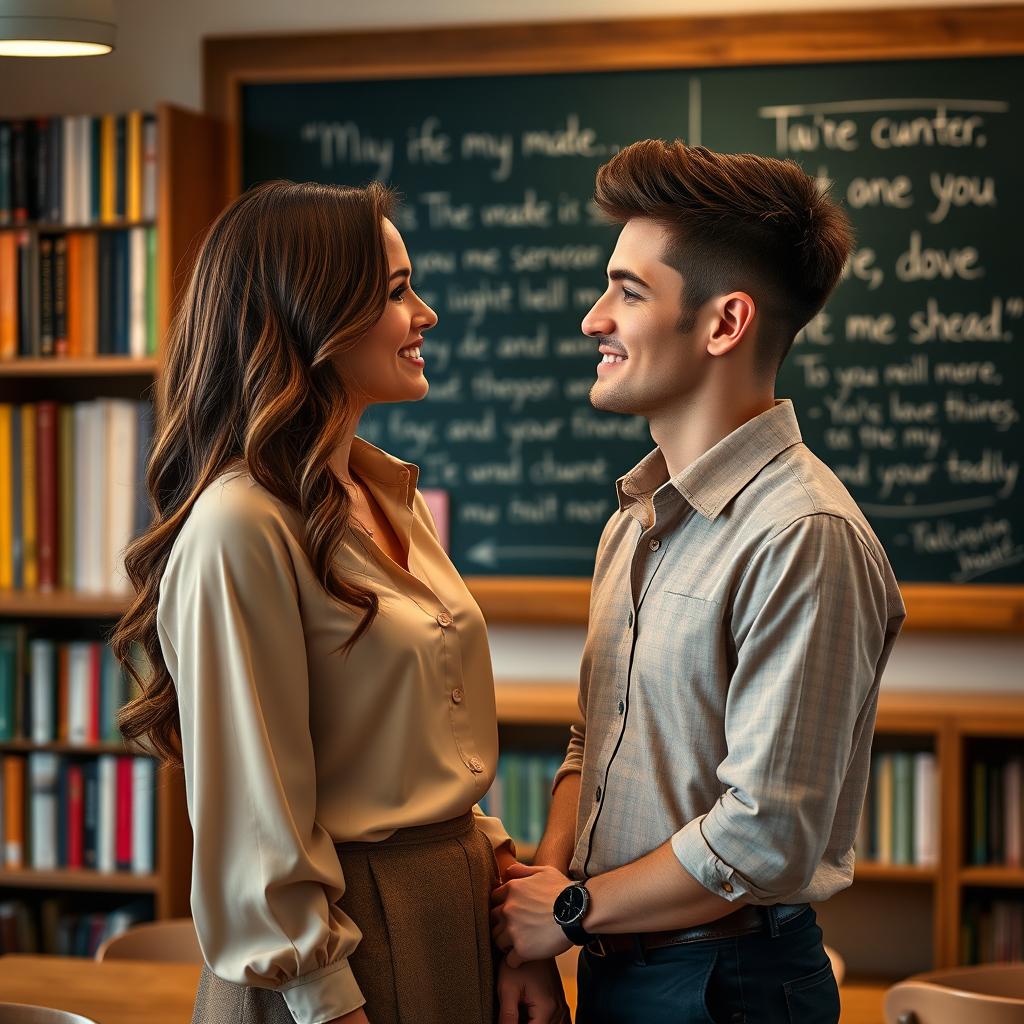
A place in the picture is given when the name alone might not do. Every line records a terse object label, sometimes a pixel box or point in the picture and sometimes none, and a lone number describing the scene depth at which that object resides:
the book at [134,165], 3.25
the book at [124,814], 3.34
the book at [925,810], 3.08
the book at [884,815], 3.10
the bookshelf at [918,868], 3.01
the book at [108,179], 3.27
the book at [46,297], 3.33
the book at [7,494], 3.35
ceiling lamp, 1.80
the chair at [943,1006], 1.88
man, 1.37
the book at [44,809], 3.38
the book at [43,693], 3.37
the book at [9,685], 3.38
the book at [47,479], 3.33
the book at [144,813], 3.32
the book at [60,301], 3.33
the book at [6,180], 3.31
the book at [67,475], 3.34
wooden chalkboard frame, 3.14
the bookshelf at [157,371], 3.21
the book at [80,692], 3.36
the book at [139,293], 3.28
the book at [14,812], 3.39
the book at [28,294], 3.32
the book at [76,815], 3.38
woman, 1.39
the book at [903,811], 3.10
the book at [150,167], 3.25
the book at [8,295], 3.32
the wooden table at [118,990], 2.05
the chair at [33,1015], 1.83
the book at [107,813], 3.35
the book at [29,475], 3.34
